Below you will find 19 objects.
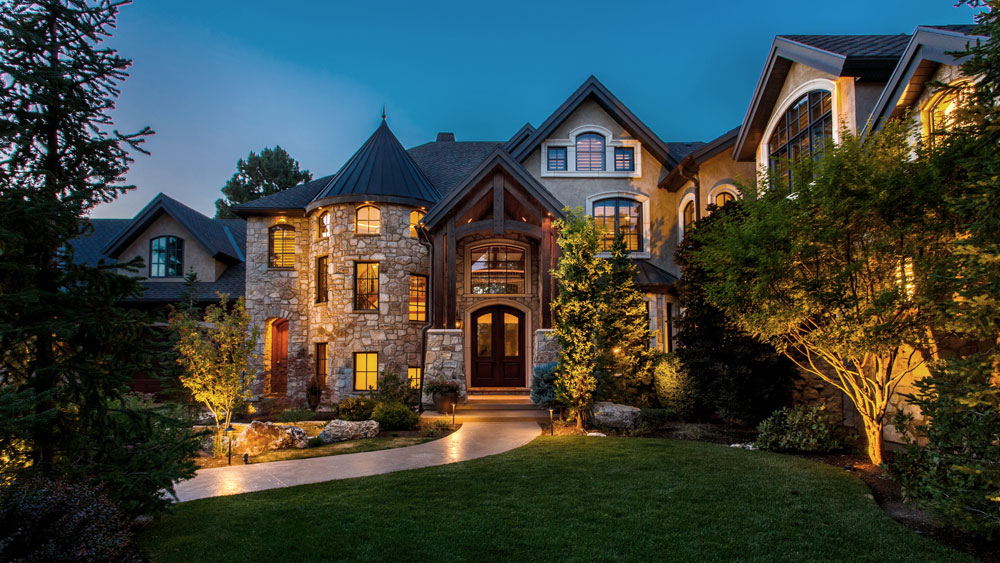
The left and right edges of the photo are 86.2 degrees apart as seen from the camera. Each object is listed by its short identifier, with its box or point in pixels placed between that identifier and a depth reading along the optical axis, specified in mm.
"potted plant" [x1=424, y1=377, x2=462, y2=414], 13055
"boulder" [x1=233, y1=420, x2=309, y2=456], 9523
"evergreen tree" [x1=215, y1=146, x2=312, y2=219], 36381
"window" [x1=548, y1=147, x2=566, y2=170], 16922
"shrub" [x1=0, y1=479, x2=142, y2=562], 3457
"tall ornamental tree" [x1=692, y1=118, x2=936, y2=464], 6617
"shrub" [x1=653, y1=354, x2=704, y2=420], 12133
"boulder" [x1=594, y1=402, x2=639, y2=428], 11227
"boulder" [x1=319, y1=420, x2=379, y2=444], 10430
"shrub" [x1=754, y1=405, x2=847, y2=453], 8602
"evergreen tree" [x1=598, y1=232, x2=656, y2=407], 11422
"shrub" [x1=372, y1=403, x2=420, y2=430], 11594
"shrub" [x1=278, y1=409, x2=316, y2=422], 13101
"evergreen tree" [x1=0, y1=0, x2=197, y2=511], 4062
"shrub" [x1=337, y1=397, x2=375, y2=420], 12266
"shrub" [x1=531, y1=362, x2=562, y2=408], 12258
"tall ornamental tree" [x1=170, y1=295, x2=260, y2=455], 9227
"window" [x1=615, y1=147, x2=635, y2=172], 16859
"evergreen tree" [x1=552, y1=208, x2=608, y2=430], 10984
